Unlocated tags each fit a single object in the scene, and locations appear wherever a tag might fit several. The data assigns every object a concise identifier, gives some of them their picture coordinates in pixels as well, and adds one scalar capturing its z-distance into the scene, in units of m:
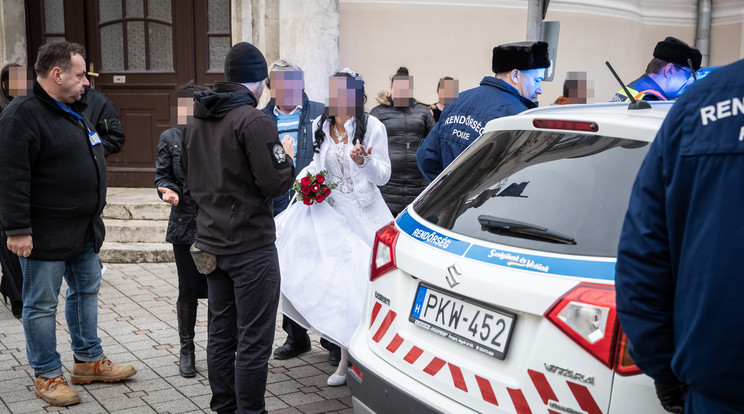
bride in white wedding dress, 4.75
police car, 2.44
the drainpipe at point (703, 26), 14.69
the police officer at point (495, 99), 4.64
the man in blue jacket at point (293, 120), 5.45
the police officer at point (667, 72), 6.06
